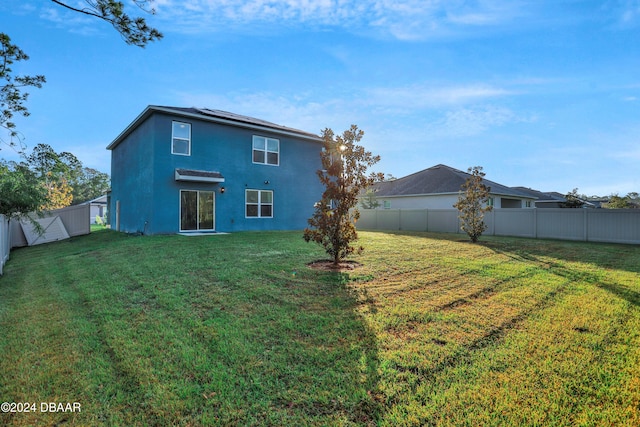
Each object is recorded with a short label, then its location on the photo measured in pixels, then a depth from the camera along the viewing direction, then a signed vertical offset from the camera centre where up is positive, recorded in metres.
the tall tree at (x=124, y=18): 4.47 +3.04
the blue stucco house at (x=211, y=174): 13.39 +2.05
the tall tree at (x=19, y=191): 9.36 +0.69
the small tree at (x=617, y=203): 22.92 +1.01
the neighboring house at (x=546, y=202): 29.02 +1.38
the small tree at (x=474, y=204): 13.23 +0.50
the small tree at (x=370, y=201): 26.34 +1.20
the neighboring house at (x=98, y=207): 40.78 +0.86
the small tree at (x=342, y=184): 6.93 +0.71
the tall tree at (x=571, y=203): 24.50 +1.04
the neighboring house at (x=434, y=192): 22.25 +1.79
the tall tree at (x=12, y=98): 6.34 +2.54
